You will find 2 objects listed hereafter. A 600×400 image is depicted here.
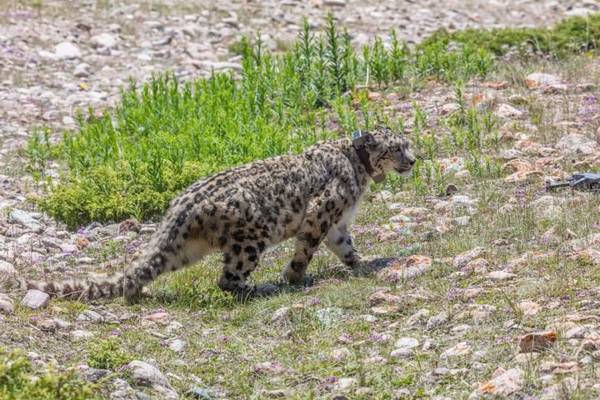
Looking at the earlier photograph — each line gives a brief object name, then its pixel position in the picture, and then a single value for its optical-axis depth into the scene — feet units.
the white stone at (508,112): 108.99
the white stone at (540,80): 117.70
